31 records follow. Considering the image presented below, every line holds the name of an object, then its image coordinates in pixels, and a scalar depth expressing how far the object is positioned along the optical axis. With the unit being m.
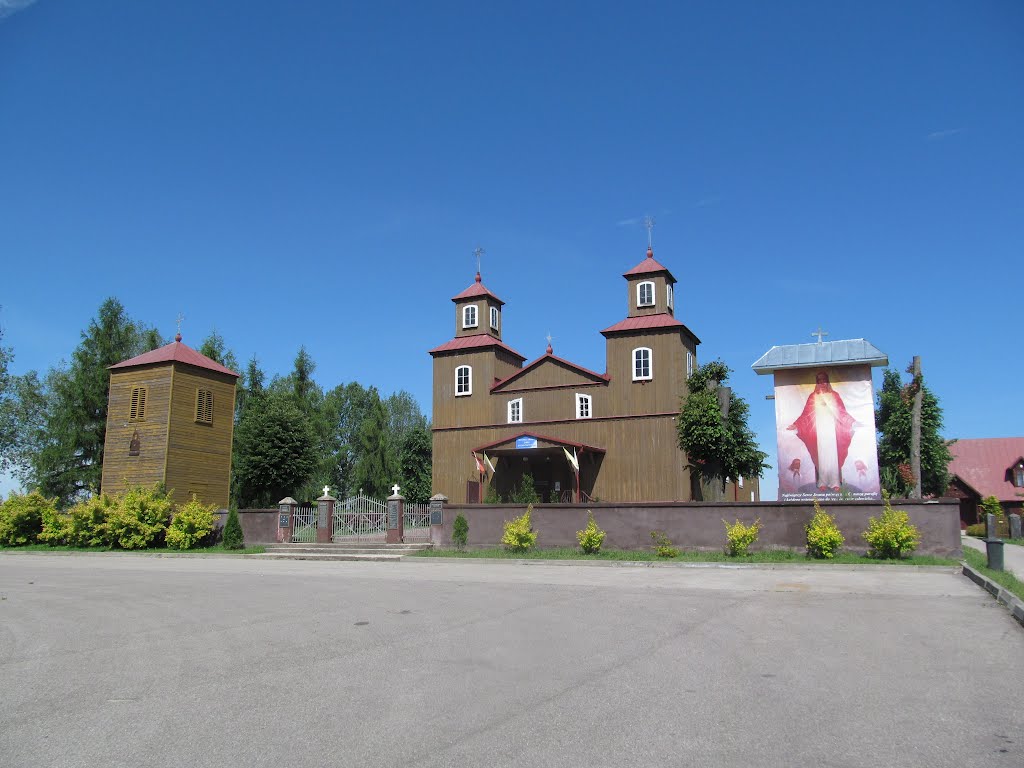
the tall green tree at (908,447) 42.88
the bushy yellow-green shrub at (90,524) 30.80
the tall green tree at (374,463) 60.78
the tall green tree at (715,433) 32.72
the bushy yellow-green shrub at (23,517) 32.78
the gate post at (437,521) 26.66
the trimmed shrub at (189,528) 30.09
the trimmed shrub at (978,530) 46.06
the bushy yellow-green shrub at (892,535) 20.28
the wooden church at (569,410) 34.81
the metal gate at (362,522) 30.41
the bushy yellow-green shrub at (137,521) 30.31
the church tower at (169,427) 36.12
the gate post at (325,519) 29.53
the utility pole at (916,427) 27.42
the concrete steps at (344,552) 25.88
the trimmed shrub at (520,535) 24.19
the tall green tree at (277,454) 42.03
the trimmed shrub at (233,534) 29.81
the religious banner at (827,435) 25.69
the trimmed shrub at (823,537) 20.88
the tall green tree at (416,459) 58.46
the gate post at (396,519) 27.95
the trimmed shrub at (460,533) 26.20
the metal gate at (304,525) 30.15
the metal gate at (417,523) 28.11
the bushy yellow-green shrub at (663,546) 22.31
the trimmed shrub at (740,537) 21.77
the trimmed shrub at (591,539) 23.34
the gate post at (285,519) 29.81
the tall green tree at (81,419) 47.66
